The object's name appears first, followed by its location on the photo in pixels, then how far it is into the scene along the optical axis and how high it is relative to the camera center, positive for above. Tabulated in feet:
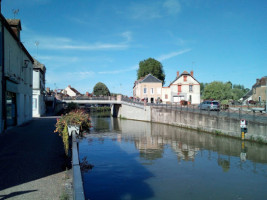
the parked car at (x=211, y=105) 104.60 +0.70
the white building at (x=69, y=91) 302.86 +19.73
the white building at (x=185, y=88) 166.71 +12.94
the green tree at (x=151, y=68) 217.19 +35.35
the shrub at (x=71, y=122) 27.91 -1.84
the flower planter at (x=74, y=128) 27.55 -2.50
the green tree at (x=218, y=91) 231.91 +15.18
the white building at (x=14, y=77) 44.68 +6.76
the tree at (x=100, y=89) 290.97 +21.47
